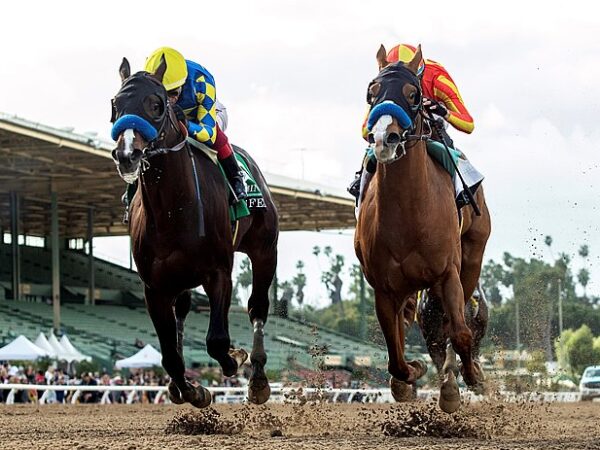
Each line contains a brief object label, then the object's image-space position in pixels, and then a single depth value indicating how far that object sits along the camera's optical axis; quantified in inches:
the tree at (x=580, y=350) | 1744.6
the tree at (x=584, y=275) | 2973.2
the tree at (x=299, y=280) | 3856.3
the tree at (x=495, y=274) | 2845.5
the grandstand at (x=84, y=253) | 1171.9
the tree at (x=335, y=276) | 3284.9
